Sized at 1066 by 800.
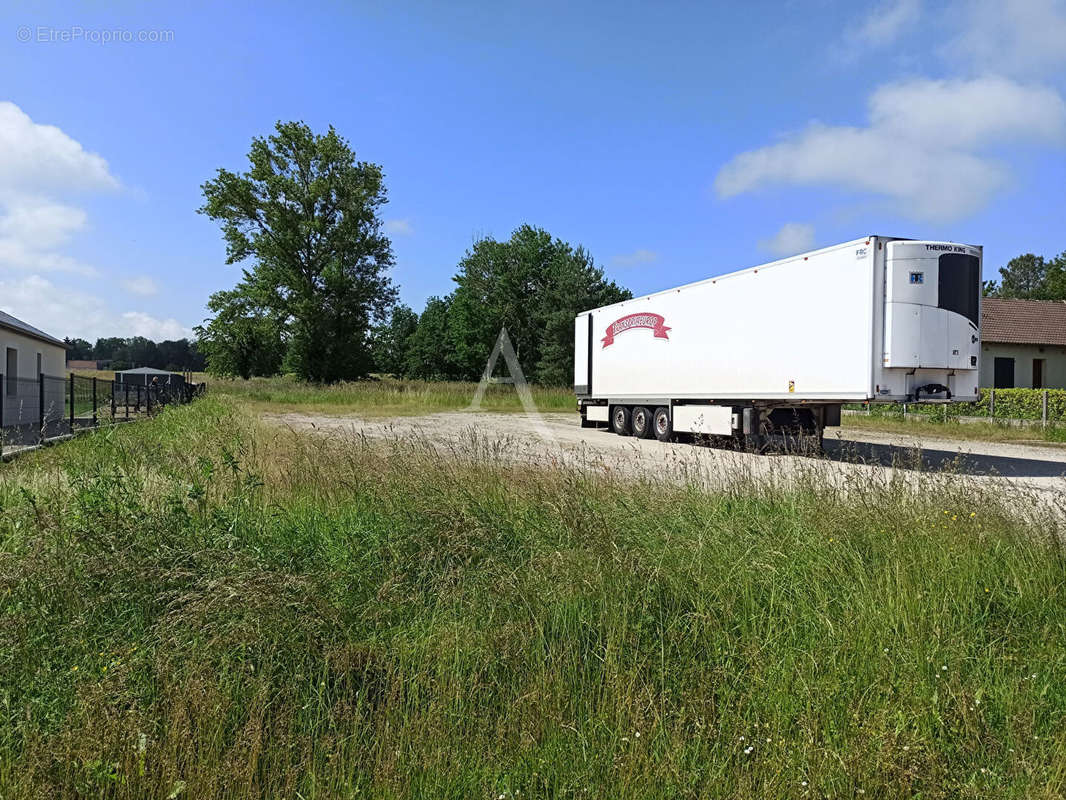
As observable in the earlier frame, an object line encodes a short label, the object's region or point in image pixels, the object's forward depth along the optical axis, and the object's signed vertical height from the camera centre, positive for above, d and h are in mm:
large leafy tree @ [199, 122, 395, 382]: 46438 +10547
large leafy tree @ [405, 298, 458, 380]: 81562 +5201
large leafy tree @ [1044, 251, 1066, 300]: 58500 +10844
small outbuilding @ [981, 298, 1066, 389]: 33344 +2371
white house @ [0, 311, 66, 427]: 13680 +558
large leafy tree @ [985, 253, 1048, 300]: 88831 +17216
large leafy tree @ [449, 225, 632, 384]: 56594 +8638
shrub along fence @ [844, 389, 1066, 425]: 21031 -440
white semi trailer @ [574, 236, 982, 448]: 11312 +1097
